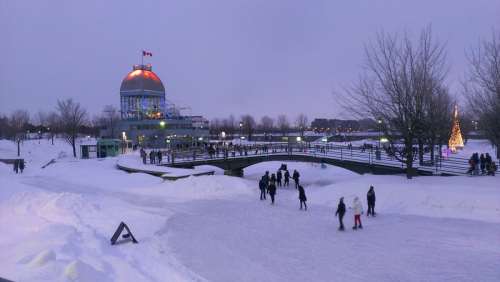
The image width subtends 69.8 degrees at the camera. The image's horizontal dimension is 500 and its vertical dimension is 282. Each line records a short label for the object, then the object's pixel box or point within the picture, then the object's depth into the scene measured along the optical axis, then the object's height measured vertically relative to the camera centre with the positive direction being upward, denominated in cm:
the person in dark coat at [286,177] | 2692 -323
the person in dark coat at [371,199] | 1554 -287
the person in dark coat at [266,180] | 2119 -273
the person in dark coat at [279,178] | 2676 -328
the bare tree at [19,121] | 8312 +482
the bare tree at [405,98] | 2108 +207
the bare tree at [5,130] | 8908 +196
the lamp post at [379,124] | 2213 +54
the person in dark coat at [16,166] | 3538 -288
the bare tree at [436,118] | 2335 +107
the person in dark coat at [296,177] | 2520 -305
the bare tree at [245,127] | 13385 +289
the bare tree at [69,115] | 5839 +381
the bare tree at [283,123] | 13418 +476
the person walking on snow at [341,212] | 1344 -296
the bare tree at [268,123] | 15100 +479
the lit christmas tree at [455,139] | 3840 -80
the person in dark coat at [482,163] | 2100 -187
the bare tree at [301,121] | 12889 +533
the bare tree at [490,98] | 2092 +217
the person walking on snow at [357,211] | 1352 -295
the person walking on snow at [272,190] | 1928 -301
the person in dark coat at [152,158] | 3373 -209
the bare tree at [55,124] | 9243 +352
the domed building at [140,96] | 7319 +830
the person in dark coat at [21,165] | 3512 -269
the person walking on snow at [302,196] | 1760 -305
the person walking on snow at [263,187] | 2080 -306
